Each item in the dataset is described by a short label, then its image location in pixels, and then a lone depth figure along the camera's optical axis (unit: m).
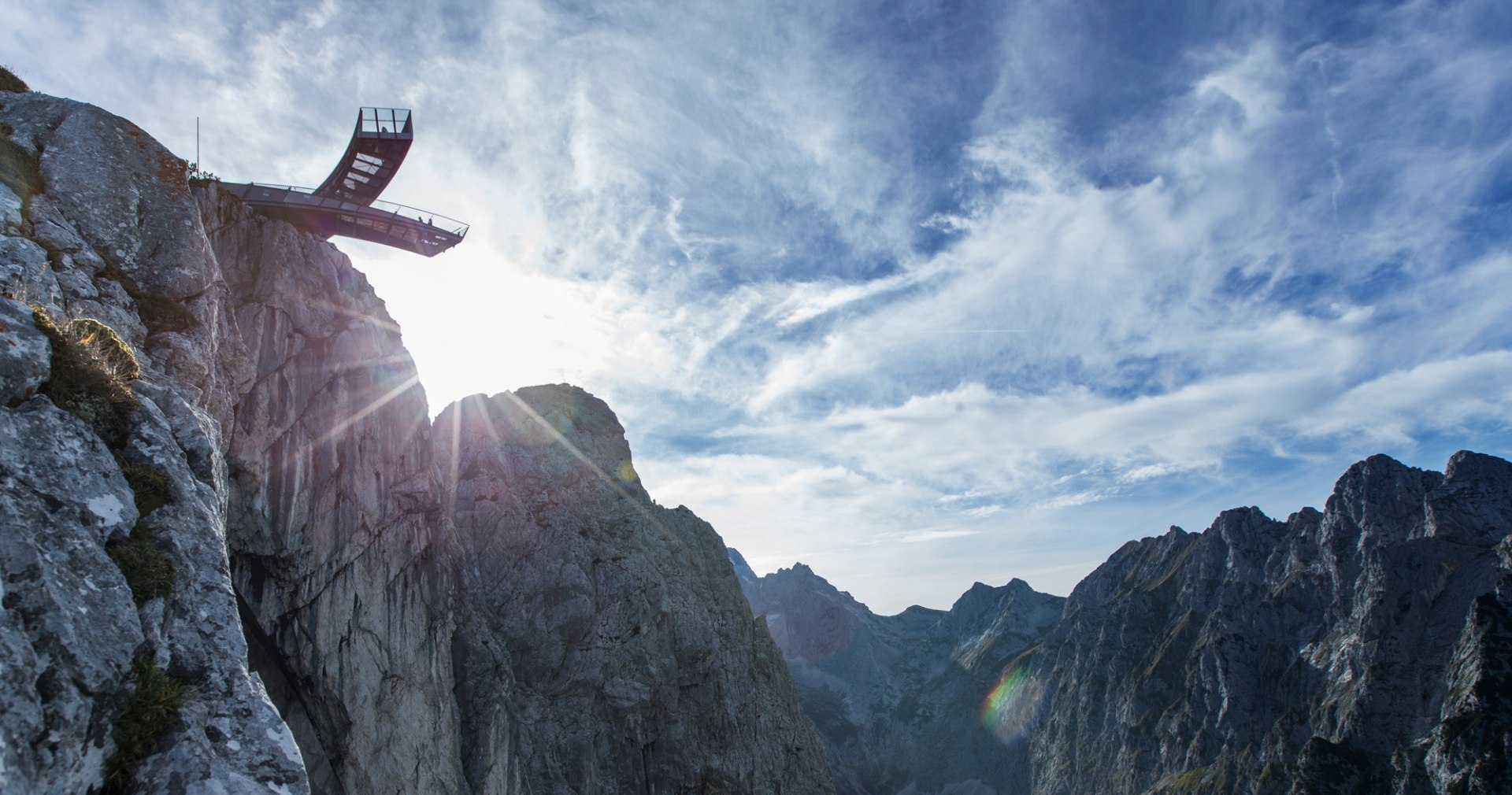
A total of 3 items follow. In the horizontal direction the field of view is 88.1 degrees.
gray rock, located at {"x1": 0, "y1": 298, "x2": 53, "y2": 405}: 12.79
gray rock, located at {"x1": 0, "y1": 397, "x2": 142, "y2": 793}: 9.97
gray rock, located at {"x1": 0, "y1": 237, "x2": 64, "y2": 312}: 18.02
